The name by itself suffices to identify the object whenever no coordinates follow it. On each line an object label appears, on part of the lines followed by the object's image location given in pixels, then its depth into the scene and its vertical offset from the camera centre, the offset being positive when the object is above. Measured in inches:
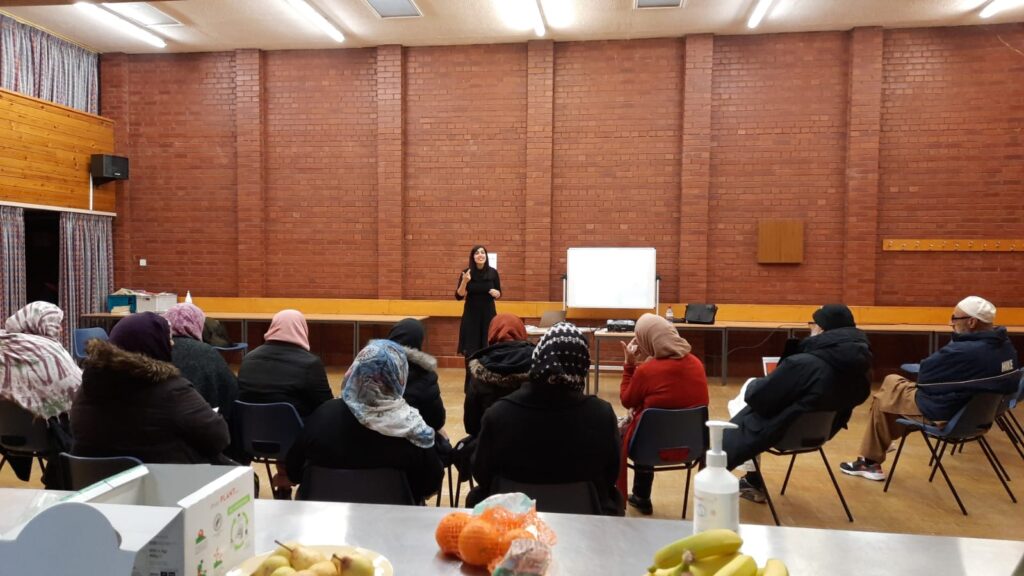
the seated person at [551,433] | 82.1 -21.8
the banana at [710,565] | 40.8 -19.0
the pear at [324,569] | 42.1 -20.1
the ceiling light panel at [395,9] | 277.0 +105.3
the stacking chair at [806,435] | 132.0 -35.1
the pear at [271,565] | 43.9 -20.5
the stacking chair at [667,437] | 122.9 -33.4
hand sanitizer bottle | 48.5 -17.4
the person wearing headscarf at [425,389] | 117.4 -23.6
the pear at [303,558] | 44.0 -20.2
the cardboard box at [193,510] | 40.2 -17.4
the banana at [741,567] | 39.4 -18.5
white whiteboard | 312.2 -10.3
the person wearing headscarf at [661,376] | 128.0 -22.8
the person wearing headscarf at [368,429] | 91.7 -24.1
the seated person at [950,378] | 147.9 -26.5
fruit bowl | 46.6 -22.3
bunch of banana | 40.5 -18.7
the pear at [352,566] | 44.3 -20.8
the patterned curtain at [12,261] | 276.8 -3.7
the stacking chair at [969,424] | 143.6 -35.7
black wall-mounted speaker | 323.0 +41.8
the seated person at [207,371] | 132.0 -23.5
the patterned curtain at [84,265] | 310.2 -6.0
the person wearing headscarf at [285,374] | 125.6 -22.8
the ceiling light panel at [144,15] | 279.6 +104.2
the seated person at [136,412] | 86.9 -21.2
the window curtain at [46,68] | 288.4 +86.2
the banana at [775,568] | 40.3 -19.0
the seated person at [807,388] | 130.3 -25.3
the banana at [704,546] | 41.4 -18.1
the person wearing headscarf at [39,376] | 124.0 -23.5
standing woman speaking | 280.4 -19.2
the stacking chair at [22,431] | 125.9 -34.2
